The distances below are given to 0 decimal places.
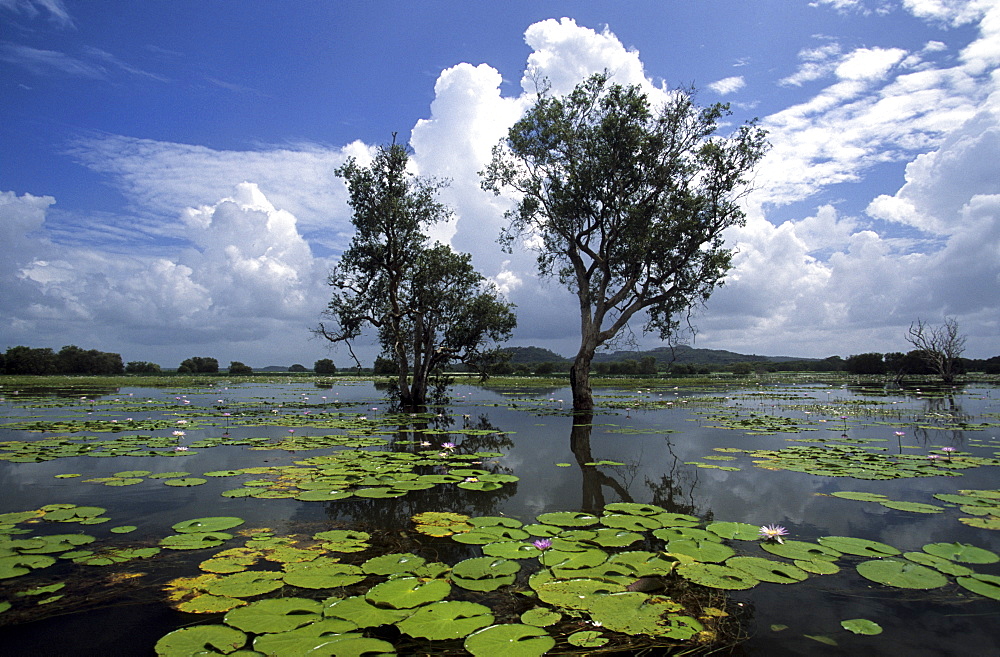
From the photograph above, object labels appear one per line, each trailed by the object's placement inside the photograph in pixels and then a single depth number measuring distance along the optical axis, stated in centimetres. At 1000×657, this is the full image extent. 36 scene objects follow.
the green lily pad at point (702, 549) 378
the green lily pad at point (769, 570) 343
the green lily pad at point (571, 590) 296
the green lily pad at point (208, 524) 443
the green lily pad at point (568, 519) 468
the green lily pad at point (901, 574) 333
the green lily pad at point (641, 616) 264
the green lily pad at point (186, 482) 631
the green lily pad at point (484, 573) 325
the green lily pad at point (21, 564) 339
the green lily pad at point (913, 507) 519
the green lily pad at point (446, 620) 257
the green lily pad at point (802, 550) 386
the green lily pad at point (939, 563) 349
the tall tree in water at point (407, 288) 1758
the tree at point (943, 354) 3075
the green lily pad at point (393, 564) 349
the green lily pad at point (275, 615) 262
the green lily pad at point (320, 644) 238
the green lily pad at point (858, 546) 394
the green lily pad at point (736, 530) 429
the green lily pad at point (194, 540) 401
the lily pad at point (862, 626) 276
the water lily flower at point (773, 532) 409
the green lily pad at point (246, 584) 311
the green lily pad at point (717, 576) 328
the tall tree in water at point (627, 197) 1641
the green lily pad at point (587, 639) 251
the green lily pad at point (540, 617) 272
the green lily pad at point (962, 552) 373
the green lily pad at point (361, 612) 271
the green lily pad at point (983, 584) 312
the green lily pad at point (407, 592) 293
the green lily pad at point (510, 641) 241
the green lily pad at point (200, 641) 239
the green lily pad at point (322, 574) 325
